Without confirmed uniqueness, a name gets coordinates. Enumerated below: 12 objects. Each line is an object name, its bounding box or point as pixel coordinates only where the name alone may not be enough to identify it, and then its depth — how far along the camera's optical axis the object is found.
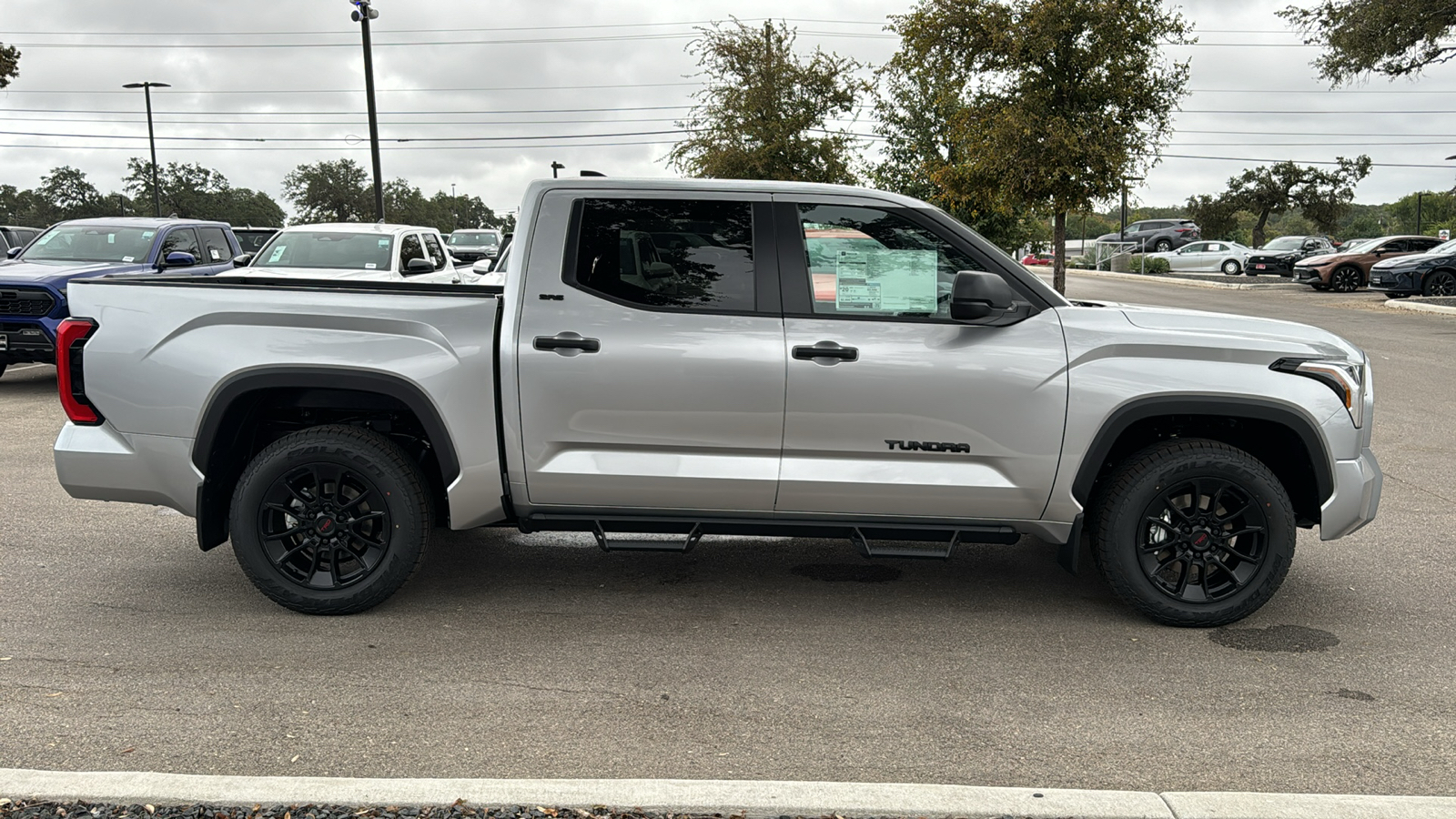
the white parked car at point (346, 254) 13.04
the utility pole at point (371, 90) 25.49
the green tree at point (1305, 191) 62.47
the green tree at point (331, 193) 101.00
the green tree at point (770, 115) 32.88
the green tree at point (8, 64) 30.55
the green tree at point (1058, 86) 19.03
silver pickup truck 4.54
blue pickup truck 10.93
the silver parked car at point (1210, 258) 41.91
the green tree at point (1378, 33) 25.78
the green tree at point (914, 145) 31.00
